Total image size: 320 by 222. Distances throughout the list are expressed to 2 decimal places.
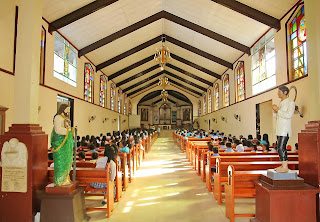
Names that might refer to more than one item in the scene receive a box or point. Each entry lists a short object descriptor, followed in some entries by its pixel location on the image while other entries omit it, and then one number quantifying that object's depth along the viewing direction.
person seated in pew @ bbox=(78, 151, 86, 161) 5.33
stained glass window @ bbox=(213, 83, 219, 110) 18.88
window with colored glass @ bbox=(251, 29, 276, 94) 9.45
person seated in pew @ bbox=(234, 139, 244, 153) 6.73
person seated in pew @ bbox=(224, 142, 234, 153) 6.52
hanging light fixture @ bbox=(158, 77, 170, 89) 15.53
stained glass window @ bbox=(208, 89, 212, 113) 21.78
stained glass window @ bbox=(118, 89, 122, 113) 21.98
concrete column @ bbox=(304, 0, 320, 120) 3.17
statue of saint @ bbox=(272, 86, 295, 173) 3.11
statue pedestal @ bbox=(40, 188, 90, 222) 3.25
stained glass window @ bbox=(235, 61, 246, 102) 12.80
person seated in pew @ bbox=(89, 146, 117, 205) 4.25
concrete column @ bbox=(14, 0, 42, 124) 3.70
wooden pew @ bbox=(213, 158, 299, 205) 4.26
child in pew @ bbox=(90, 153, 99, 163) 5.21
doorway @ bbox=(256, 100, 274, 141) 10.72
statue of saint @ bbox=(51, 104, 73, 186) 3.36
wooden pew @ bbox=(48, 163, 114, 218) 3.86
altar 32.08
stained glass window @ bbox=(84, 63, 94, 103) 12.86
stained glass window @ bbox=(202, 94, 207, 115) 24.40
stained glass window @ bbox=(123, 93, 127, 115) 24.65
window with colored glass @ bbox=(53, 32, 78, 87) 9.46
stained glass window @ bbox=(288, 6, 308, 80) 7.03
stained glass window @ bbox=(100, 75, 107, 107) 15.88
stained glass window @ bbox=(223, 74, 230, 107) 15.64
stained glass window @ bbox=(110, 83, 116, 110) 18.69
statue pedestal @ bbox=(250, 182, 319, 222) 2.79
